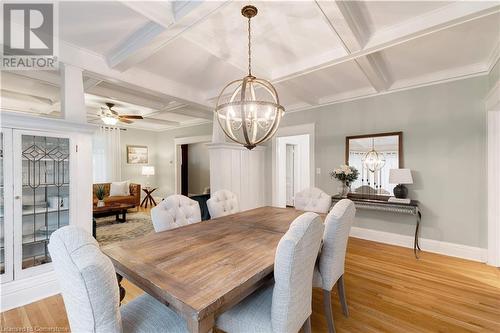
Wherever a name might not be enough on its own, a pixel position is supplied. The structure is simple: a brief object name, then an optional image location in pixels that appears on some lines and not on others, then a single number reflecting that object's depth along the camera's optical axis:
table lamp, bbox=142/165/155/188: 6.85
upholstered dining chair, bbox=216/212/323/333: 1.08
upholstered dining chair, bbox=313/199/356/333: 1.60
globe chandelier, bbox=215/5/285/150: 1.78
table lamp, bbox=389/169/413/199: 3.24
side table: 6.95
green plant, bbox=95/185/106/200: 5.09
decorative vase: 3.83
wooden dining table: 0.94
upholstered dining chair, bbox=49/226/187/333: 0.84
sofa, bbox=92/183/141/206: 5.63
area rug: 3.93
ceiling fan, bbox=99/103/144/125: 4.61
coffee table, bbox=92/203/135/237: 4.73
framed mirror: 3.57
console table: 3.11
